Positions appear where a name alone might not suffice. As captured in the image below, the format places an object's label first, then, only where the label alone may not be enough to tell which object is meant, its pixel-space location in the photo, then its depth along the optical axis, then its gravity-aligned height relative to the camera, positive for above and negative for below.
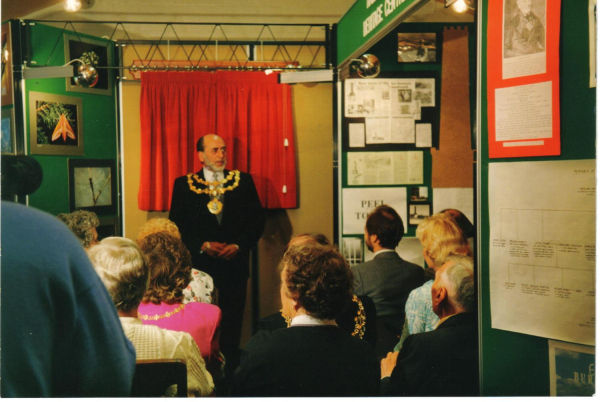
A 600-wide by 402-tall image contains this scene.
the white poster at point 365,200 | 3.42 -0.13
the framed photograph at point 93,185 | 3.08 +0.00
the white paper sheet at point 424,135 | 3.39 +0.31
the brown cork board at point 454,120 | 3.34 +0.41
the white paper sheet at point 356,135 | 3.41 +0.32
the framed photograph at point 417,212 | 3.45 -0.22
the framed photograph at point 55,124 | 2.91 +0.38
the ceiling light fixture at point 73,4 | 2.66 +0.98
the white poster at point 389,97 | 3.37 +0.58
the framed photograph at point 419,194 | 3.44 -0.10
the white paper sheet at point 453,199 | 3.41 -0.13
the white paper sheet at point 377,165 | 3.41 +0.11
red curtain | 3.57 +0.41
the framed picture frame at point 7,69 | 2.62 +0.65
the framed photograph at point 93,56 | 3.20 +0.87
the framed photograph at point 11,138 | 2.43 +0.26
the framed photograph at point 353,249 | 3.49 -0.48
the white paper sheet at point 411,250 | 3.50 -0.49
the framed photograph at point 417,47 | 3.34 +0.90
